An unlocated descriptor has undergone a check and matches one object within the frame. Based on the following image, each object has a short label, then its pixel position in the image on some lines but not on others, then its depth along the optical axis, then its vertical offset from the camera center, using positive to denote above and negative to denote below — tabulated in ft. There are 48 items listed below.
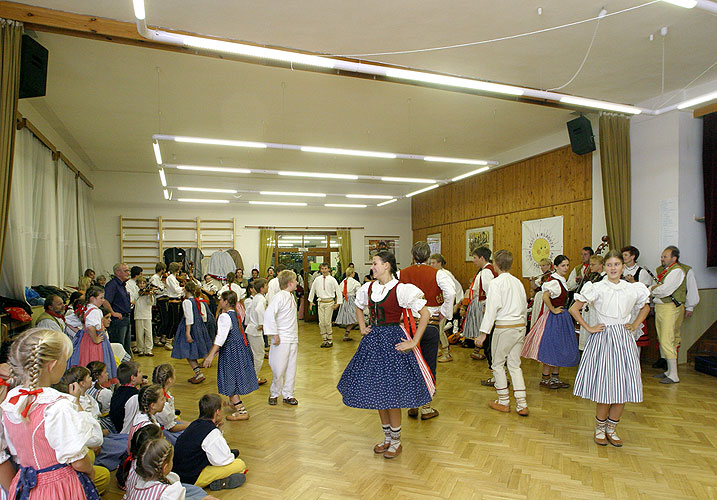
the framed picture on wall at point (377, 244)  43.24 +1.40
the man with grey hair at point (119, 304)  20.02 -2.27
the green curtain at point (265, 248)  38.83 +0.96
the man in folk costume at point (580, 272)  21.72 -0.89
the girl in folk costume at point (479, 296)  15.97 -1.85
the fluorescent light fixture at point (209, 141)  18.33 +5.31
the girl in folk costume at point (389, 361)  9.96 -2.62
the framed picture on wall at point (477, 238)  31.86 +1.49
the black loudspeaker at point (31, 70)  12.78 +6.04
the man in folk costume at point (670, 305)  17.19 -2.14
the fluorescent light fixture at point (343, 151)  20.50 +5.43
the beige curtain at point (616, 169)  21.21 +4.52
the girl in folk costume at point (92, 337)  13.64 -2.64
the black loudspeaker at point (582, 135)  22.02 +6.57
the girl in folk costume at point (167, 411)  10.51 -4.13
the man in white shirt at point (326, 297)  26.66 -2.66
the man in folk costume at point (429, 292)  12.96 -1.16
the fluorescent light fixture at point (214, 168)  22.54 +5.19
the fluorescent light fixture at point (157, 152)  19.12 +5.21
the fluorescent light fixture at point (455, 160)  23.50 +5.65
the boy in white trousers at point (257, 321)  16.96 -2.72
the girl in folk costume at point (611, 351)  10.57 -2.52
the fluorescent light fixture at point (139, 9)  9.25 +5.79
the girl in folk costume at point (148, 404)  9.42 -3.38
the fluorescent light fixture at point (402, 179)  28.65 +5.61
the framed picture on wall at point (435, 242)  38.65 +1.43
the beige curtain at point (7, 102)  11.43 +4.48
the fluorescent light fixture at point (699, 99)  13.47 +5.24
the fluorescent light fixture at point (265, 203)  34.72 +5.14
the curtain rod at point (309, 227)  39.42 +3.09
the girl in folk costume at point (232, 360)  13.66 -3.49
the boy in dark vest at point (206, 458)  9.27 -4.60
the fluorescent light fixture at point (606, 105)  15.17 +5.62
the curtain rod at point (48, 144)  17.10 +5.93
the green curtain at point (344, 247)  41.93 +1.07
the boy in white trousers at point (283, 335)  14.55 -2.80
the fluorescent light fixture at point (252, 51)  10.85 +5.71
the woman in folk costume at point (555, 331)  15.19 -2.87
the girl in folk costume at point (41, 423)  5.32 -2.17
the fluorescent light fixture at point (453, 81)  12.88 +5.75
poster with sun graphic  25.93 +0.97
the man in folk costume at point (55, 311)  14.28 -1.84
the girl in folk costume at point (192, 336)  18.03 -3.49
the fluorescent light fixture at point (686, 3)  9.45 +5.86
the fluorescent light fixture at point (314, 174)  24.08 +4.99
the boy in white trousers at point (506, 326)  13.51 -2.30
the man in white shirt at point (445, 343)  21.47 -4.63
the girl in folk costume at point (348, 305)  29.81 -3.52
